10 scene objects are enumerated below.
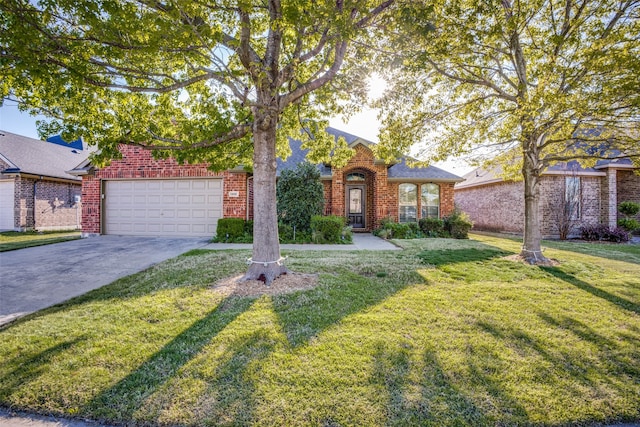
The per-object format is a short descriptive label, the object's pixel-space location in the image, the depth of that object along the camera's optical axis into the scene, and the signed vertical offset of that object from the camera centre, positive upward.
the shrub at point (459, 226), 12.59 -0.66
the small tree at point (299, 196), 11.03 +0.64
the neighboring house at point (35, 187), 14.67 +1.45
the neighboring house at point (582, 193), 13.46 +0.88
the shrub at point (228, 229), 10.62 -0.65
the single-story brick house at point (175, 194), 11.59 +0.81
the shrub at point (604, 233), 12.28 -1.03
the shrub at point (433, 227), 12.90 -0.73
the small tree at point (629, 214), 12.95 -0.17
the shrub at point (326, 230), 10.45 -0.68
